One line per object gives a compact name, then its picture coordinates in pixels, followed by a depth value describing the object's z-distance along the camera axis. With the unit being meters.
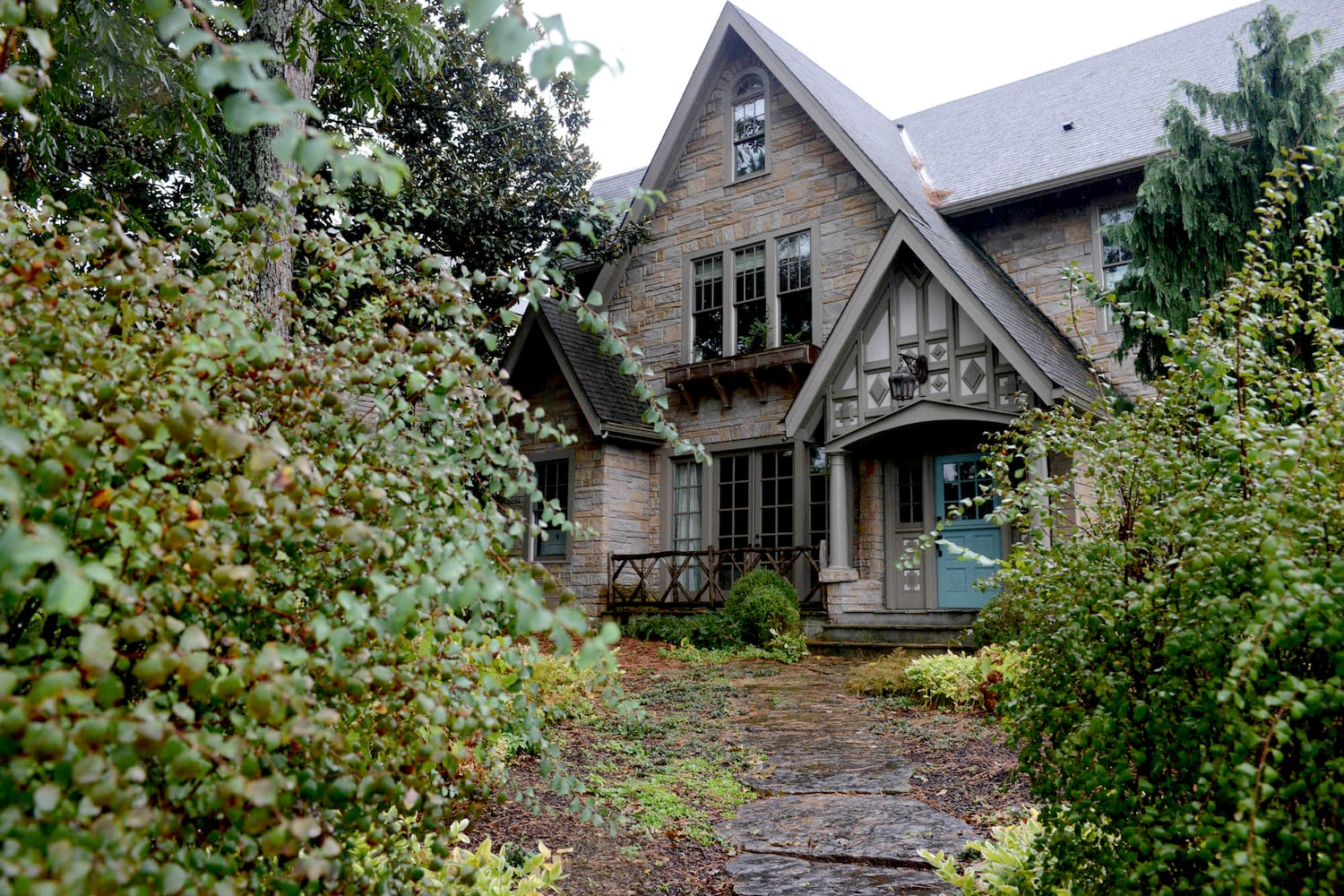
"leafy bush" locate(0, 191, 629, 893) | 1.34
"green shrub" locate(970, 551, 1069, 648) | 2.97
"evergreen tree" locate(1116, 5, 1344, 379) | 8.80
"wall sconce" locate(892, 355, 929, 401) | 11.34
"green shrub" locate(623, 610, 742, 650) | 11.41
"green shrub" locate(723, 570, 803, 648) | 11.27
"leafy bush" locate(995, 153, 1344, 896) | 2.05
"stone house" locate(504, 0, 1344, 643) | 11.41
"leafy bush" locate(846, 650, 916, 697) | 8.22
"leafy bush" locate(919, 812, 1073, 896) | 3.13
